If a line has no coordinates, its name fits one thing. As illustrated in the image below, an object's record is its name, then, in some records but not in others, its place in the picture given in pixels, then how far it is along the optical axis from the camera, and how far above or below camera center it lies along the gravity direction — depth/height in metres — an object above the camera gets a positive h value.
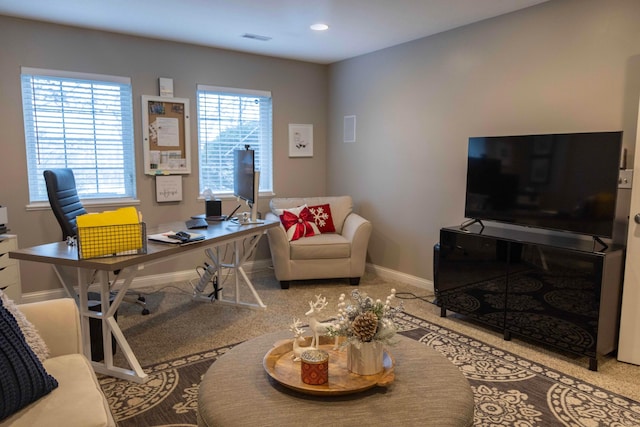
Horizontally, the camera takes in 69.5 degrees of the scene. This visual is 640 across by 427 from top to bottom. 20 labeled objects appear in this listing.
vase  1.69 -0.72
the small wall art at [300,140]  5.18 +0.24
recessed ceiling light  3.77 +1.11
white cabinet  3.25 -0.80
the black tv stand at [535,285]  2.70 -0.78
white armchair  4.28 -0.86
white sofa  1.42 -0.79
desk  2.35 -0.58
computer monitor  3.43 -0.14
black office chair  3.21 -0.29
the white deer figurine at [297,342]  1.81 -0.73
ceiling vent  4.10 +1.11
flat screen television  2.74 -0.10
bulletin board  4.25 +0.23
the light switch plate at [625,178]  2.82 -0.08
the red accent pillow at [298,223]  4.40 -0.59
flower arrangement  1.68 -0.59
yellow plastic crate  2.34 -0.42
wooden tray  1.61 -0.78
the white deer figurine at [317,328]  1.85 -0.67
